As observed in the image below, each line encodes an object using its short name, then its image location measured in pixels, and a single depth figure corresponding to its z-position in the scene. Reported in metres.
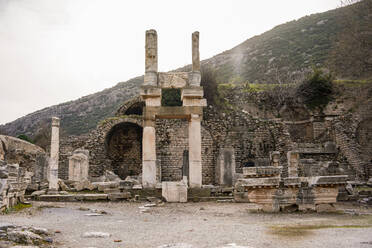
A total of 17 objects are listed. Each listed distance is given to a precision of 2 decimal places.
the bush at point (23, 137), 32.03
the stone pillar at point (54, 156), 13.88
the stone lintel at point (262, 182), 8.08
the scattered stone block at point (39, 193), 12.80
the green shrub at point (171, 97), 25.92
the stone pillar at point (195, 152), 12.53
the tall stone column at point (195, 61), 13.04
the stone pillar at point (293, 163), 17.31
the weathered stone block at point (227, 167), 19.39
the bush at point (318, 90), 28.02
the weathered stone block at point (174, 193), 11.50
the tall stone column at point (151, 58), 12.93
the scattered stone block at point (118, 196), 11.87
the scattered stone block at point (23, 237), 4.10
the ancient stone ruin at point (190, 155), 8.35
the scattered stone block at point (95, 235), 5.17
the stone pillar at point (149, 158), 12.36
